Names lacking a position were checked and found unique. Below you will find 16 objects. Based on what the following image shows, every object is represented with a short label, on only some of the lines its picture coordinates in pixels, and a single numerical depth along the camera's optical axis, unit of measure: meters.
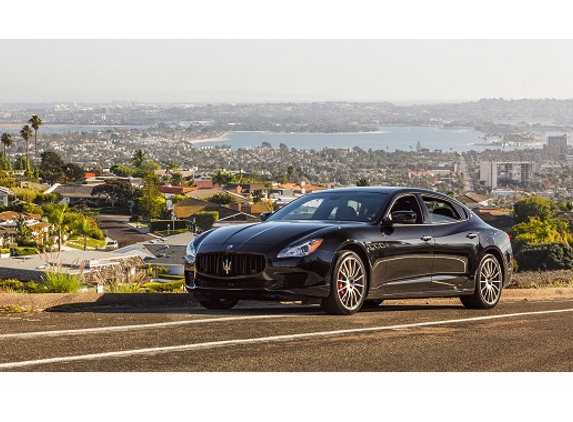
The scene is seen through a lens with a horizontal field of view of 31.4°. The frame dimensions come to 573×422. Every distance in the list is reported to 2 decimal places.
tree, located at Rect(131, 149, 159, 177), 188.09
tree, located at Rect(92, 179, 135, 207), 136.62
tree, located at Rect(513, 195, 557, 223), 87.69
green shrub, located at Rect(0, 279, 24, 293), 15.25
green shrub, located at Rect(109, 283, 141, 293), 13.52
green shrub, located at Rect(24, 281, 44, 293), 13.07
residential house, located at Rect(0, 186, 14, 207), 121.16
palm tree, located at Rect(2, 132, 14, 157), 168.95
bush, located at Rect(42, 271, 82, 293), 12.57
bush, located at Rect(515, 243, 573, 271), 37.22
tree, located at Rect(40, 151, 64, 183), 159.25
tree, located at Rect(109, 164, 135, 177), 188.62
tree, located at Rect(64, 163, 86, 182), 164.25
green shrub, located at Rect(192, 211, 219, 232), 104.69
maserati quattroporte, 10.54
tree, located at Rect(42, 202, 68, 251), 94.54
